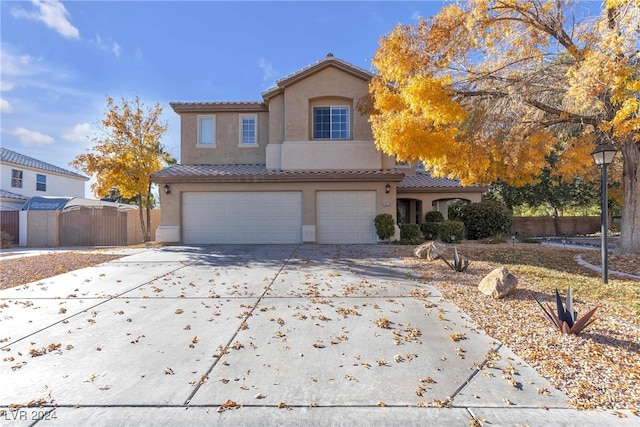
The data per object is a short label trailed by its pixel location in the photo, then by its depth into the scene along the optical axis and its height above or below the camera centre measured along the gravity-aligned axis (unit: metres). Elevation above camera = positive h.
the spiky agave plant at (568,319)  4.30 -1.43
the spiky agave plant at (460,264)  8.20 -1.23
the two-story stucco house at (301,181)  14.49 +1.54
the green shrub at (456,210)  17.05 +0.29
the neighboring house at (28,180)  22.52 +2.90
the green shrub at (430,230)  15.28 -0.69
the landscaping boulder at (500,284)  6.00 -1.30
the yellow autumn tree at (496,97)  8.89 +3.59
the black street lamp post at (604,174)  7.25 +0.96
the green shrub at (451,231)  14.82 -0.72
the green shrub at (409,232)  14.76 -0.75
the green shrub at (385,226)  13.96 -0.45
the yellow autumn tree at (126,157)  16.91 +3.16
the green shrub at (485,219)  16.31 -0.21
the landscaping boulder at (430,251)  9.94 -1.11
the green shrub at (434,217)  16.36 -0.08
